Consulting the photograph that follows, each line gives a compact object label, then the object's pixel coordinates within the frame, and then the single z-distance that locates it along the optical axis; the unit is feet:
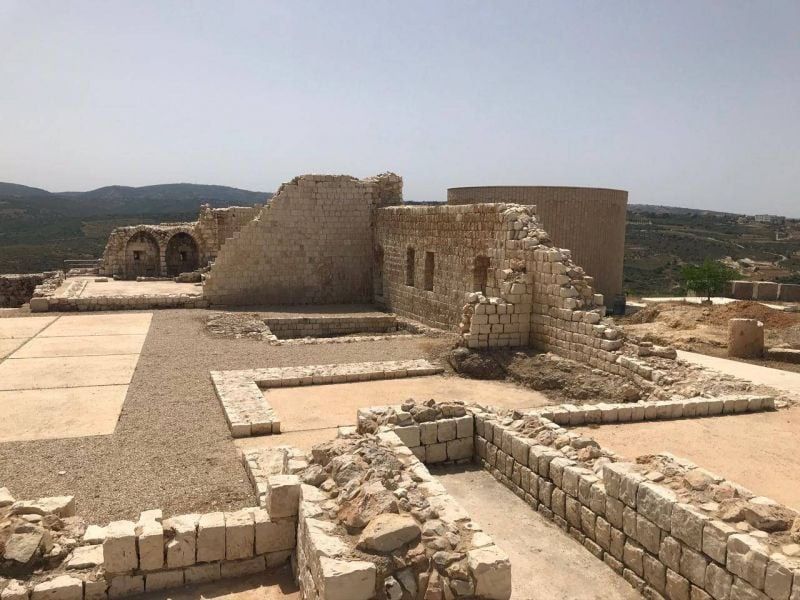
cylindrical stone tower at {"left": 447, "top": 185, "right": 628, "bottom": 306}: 63.41
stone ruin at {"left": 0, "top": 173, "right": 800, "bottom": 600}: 13.70
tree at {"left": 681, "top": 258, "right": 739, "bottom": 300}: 80.38
